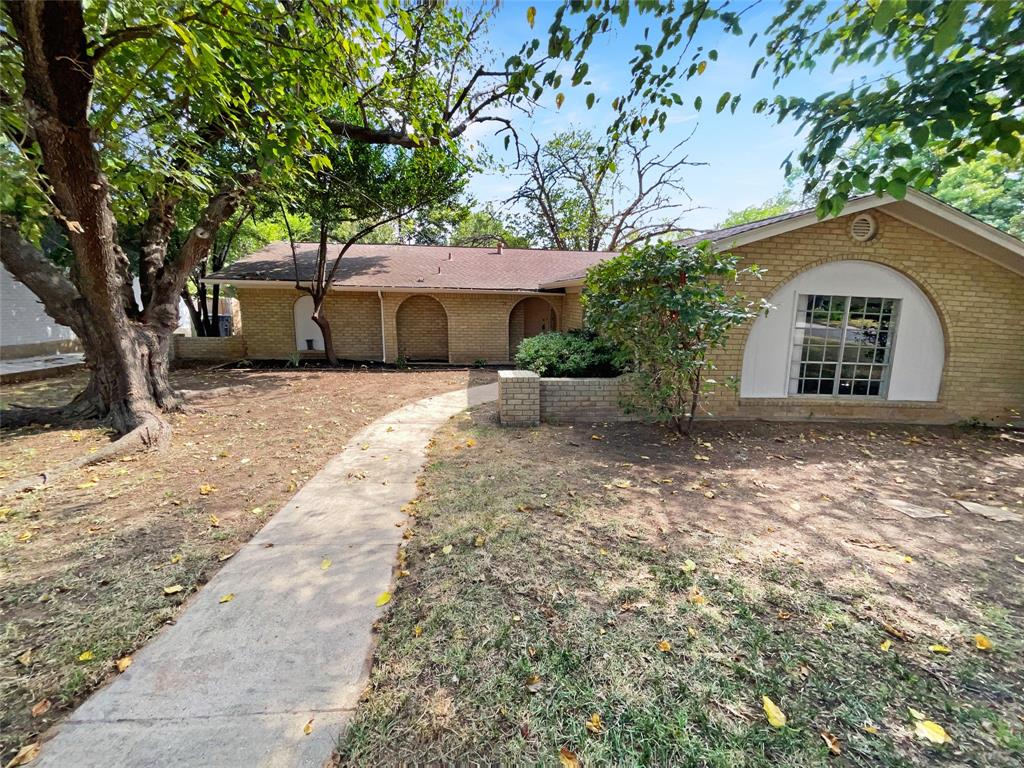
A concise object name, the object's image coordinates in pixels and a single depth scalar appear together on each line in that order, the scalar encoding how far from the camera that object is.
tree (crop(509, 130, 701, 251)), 24.05
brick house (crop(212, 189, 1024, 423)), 6.89
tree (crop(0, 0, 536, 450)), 4.39
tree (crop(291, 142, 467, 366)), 11.12
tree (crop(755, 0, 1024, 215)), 2.16
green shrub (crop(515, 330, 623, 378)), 7.34
